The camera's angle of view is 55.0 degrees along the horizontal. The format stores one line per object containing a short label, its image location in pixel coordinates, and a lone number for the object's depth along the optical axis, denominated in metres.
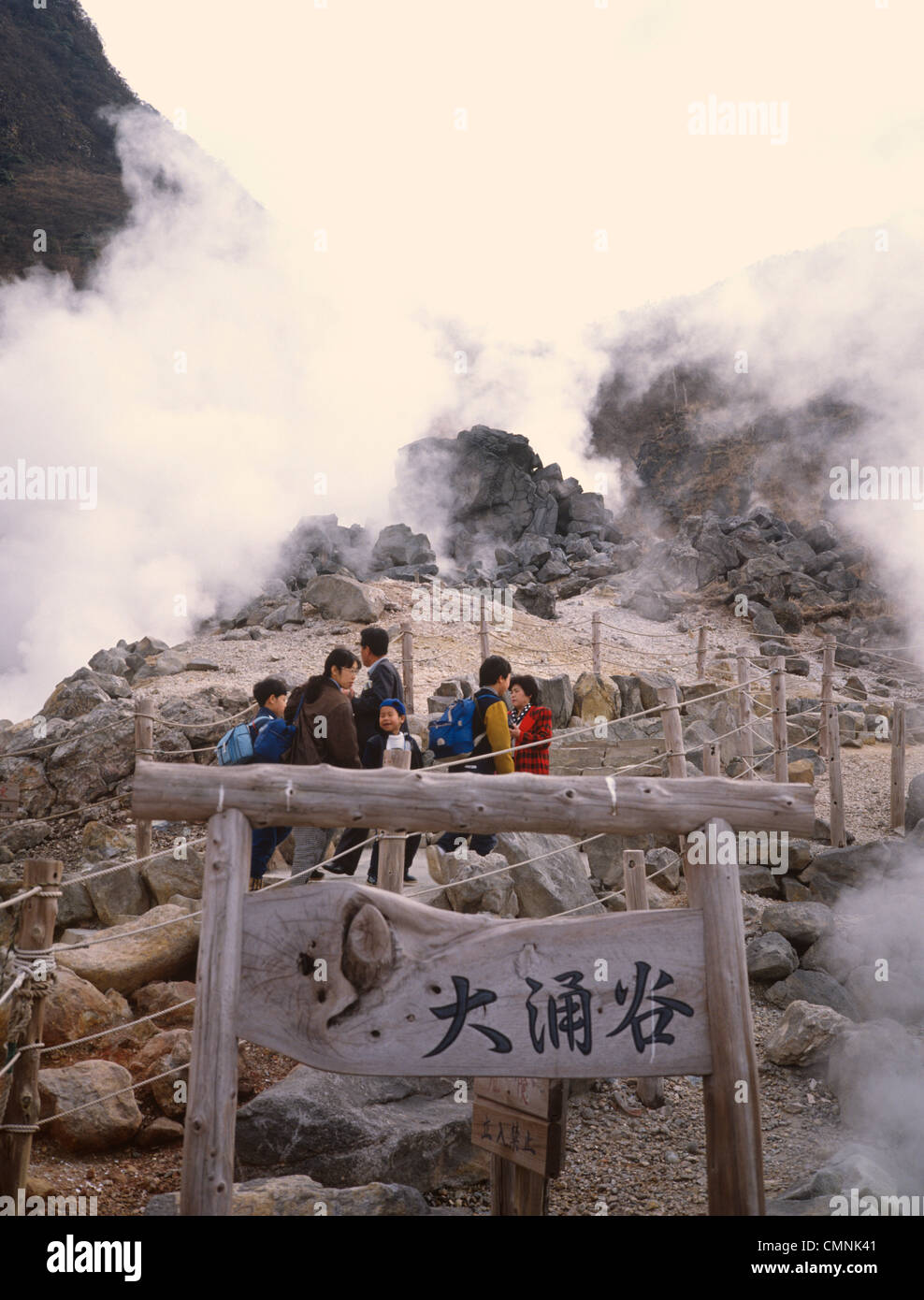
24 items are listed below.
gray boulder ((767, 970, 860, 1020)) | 5.07
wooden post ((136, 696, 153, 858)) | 6.05
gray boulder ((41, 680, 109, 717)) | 9.66
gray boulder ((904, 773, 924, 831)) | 8.23
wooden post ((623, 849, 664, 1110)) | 4.55
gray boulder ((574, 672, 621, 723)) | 10.18
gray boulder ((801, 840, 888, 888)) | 6.75
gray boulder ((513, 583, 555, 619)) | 17.69
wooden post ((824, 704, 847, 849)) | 7.73
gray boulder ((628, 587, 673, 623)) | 18.62
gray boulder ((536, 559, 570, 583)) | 22.09
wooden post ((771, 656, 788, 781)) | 7.13
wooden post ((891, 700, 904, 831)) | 8.13
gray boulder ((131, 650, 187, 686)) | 12.48
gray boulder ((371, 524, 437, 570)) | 21.00
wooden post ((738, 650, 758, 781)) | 8.49
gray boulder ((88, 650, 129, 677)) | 13.21
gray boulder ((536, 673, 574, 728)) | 9.89
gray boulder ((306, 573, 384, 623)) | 14.43
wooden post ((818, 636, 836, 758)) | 8.52
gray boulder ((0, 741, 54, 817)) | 7.93
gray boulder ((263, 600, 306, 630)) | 14.45
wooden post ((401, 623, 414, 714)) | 9.98
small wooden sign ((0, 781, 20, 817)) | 7.69
